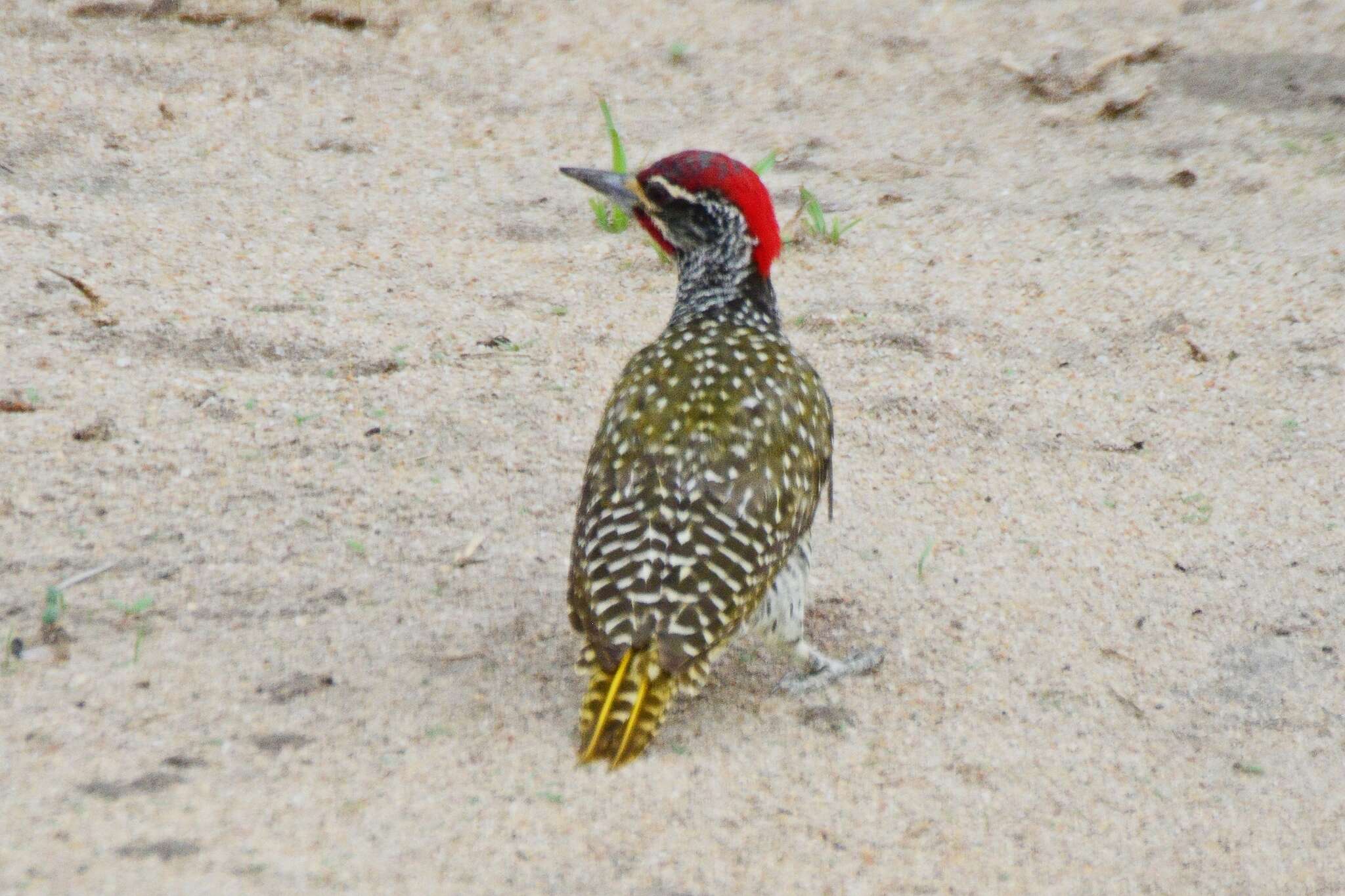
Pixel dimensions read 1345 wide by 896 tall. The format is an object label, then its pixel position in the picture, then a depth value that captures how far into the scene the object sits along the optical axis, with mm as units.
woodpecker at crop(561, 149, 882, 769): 7184
